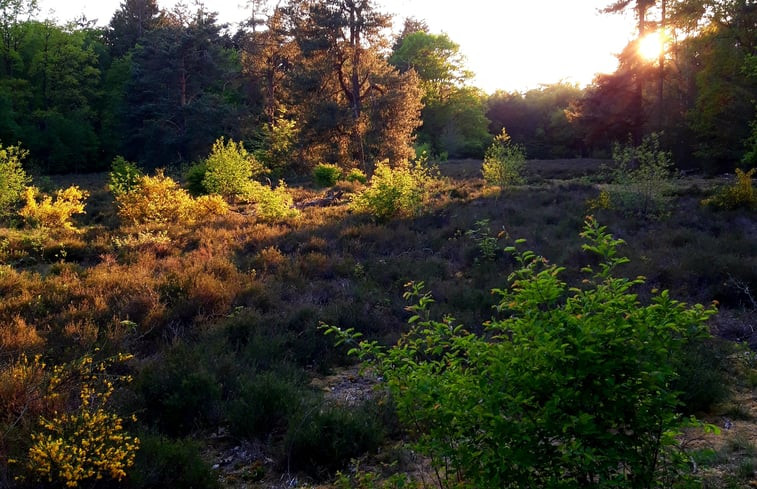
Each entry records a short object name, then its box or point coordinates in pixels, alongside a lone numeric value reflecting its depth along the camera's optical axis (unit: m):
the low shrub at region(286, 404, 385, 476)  3.81
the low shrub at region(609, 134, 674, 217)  13.32
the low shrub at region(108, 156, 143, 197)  14.70
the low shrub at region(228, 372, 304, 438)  4.22
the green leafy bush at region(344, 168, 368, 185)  24.17
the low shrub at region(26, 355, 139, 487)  3.02
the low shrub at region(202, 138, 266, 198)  17.99
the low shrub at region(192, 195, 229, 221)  14.23
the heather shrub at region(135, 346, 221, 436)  4.30
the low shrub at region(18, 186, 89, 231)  12.88
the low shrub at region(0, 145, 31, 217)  13.65
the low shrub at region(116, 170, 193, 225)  13.45
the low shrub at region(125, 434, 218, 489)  3.30
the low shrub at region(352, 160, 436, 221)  13.66
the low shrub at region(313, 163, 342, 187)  24.86
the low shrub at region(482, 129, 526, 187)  20.36
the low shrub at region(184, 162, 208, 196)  20.08
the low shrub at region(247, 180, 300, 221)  14.02
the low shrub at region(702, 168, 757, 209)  12.96
